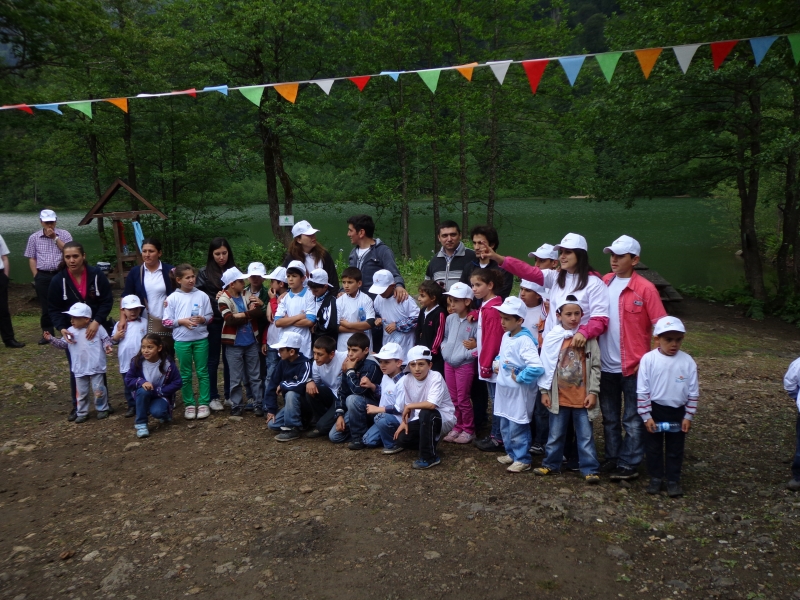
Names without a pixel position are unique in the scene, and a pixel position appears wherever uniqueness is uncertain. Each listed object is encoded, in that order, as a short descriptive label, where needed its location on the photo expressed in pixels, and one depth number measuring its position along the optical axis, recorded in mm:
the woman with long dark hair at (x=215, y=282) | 6160
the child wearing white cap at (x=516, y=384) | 4664
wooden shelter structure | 13680
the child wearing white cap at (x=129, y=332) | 6105
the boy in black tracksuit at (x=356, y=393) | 5309
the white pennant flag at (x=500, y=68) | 6816
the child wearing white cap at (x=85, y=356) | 6129
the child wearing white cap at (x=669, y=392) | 4117
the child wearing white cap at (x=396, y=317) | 5686
